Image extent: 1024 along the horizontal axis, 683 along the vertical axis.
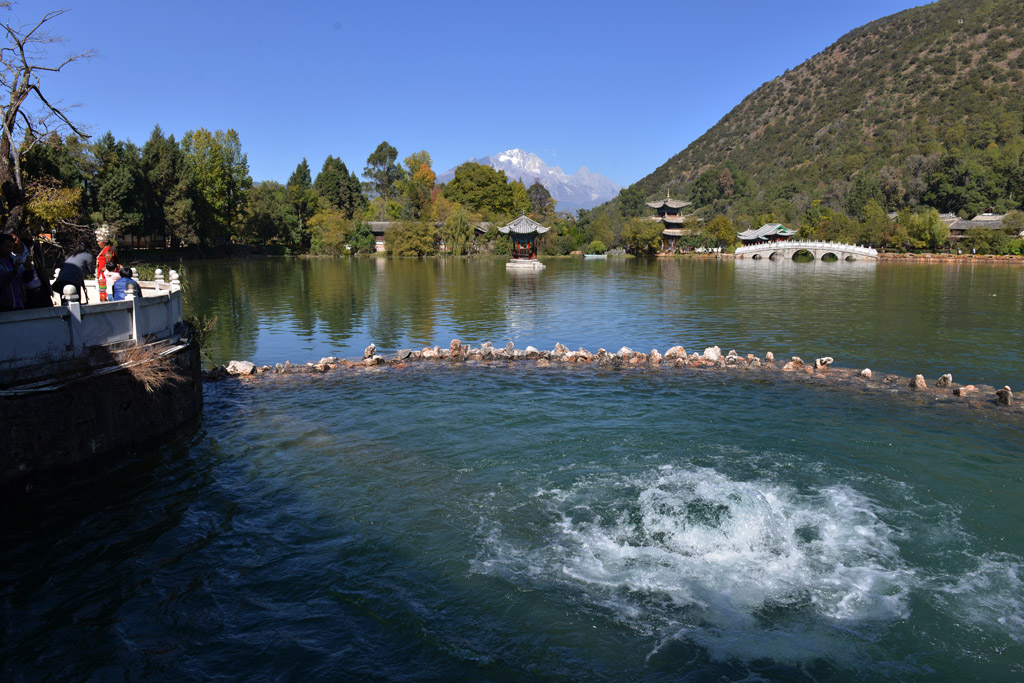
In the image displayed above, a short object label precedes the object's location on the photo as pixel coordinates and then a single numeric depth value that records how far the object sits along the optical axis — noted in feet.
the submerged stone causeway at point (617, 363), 52.11
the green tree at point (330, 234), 293.43
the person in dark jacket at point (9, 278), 28.91
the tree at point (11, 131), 37.58
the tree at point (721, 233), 335.88
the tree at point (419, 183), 338.54
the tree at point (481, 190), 344.28
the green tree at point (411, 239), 282.36
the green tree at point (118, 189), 167.32
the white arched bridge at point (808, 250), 253.44
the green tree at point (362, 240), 293.84
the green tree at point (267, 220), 270.26
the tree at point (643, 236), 322.75
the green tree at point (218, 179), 235.20
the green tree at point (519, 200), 353.51
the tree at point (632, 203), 456.57
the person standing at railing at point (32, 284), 31.55
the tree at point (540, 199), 391.04
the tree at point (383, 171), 439.22
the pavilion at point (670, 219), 341.62
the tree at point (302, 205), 308.19
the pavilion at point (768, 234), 321.11
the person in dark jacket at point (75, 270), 35.12
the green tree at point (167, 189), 199.31
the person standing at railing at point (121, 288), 39.03
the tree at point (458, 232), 283.79
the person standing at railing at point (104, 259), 42.11
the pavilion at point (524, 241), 210.18
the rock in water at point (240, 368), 55.98
